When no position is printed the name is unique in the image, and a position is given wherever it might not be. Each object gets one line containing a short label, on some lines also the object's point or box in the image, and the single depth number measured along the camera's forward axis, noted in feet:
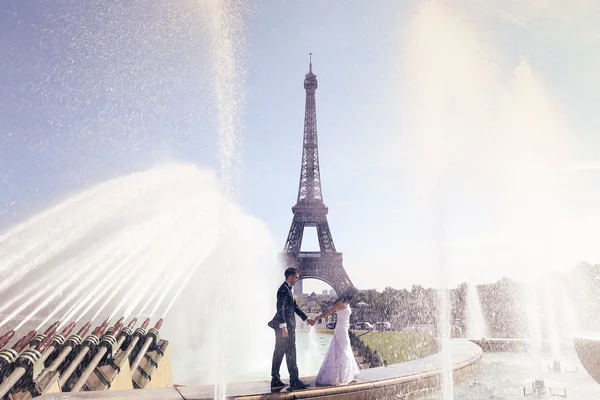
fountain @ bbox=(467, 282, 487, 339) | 137.80
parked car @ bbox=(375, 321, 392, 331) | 200.87
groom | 28.27
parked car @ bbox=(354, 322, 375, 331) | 200.95
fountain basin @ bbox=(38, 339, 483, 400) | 26.21
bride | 29.81
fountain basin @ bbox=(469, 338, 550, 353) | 76.86
